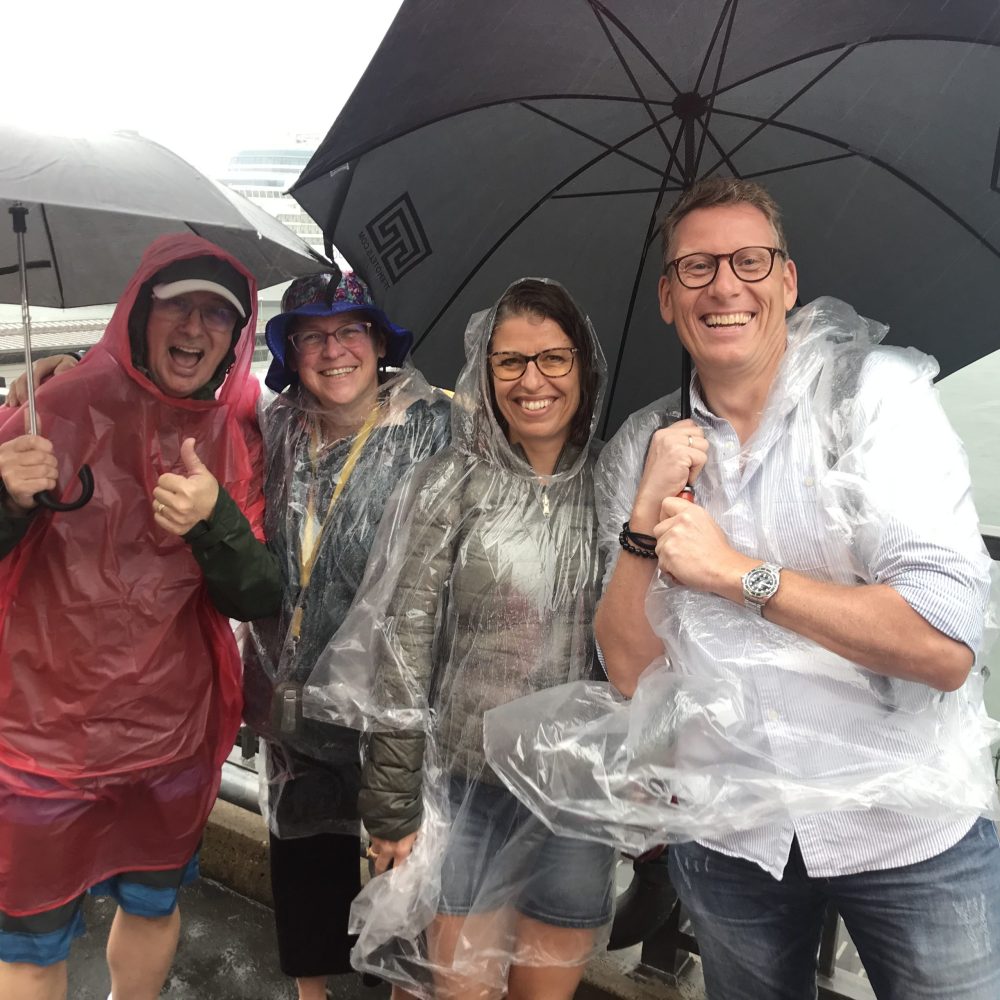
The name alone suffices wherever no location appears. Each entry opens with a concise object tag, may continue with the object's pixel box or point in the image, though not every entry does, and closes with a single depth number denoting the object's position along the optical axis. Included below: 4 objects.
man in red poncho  1.75
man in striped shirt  1.24
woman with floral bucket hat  1.89
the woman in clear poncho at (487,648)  1.68
